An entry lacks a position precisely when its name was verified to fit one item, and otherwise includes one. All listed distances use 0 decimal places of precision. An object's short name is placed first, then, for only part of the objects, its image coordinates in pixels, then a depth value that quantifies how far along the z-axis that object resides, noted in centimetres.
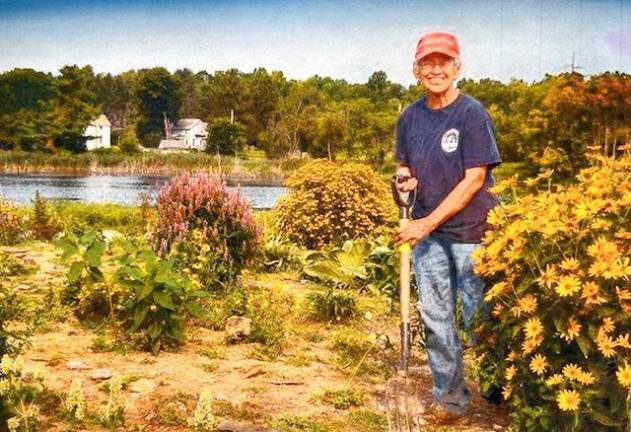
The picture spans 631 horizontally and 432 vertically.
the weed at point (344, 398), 470
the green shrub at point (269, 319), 588
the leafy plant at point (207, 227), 740
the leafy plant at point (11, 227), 1056
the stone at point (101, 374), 499
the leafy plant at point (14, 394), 331
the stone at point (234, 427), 415
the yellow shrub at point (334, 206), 996
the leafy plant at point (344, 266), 802
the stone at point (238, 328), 599
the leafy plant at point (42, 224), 1143
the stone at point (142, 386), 476
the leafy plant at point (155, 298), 557
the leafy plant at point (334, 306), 673
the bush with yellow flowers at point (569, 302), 328
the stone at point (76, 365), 518
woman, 423
